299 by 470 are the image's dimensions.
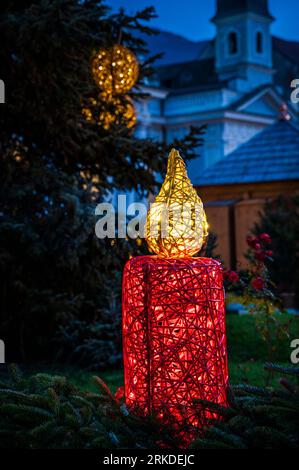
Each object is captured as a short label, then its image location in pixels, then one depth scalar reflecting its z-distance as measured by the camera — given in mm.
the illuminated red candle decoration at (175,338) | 4418
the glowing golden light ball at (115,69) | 8789
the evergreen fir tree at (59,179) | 7785
